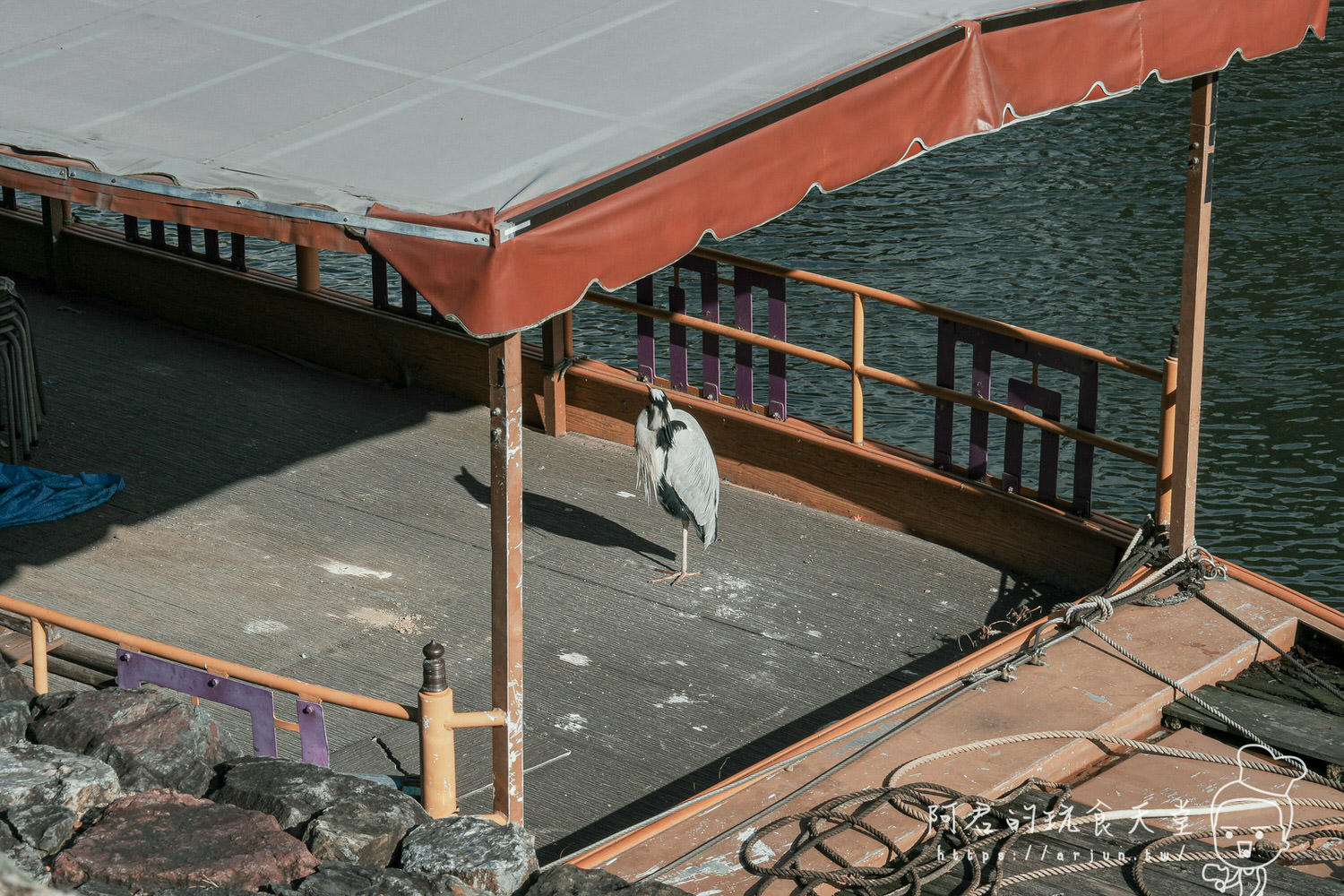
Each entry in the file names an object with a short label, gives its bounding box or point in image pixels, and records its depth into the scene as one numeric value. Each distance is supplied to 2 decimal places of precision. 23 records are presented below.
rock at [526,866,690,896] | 11.53
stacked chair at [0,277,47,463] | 22.00
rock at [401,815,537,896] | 11.63
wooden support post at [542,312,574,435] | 22.66
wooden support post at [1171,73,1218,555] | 17.52
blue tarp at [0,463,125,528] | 20.53
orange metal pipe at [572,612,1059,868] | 13.32
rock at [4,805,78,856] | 11.20
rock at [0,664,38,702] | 13.81
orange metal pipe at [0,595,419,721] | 12.59
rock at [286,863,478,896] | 10.87
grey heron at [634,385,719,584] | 19.20
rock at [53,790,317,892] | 10.87
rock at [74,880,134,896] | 10.55
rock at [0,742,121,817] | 11.60
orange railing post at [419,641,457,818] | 12.19
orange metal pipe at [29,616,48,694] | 14.05
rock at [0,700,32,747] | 12.91
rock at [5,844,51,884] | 10.70
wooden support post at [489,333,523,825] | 11.98
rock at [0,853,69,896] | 5.94
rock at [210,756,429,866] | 11.58
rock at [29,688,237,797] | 12.58
